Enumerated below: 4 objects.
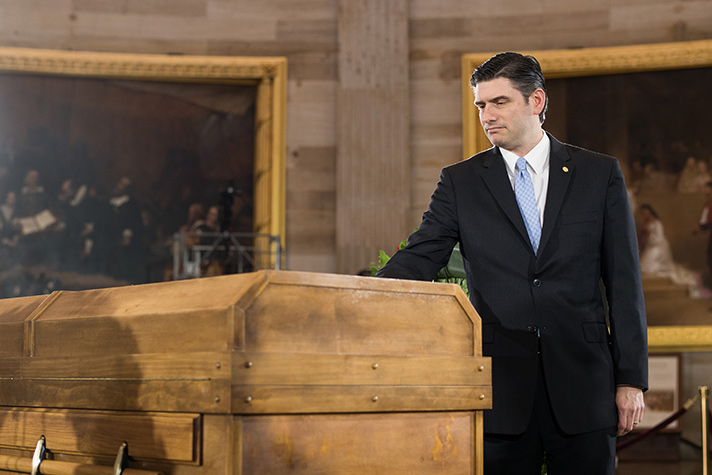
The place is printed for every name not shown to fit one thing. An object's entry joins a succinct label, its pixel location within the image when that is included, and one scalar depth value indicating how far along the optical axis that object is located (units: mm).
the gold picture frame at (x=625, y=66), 17031
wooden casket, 3439
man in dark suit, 5074
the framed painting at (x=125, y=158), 18219
